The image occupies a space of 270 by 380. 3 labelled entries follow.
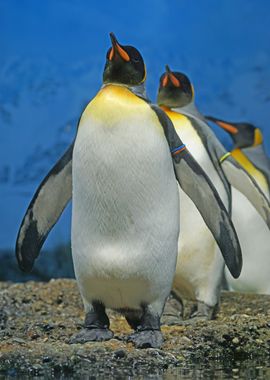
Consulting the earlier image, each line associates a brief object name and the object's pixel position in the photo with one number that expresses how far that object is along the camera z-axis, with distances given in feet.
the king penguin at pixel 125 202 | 19.15
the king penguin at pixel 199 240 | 26.48
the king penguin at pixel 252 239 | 36.83
